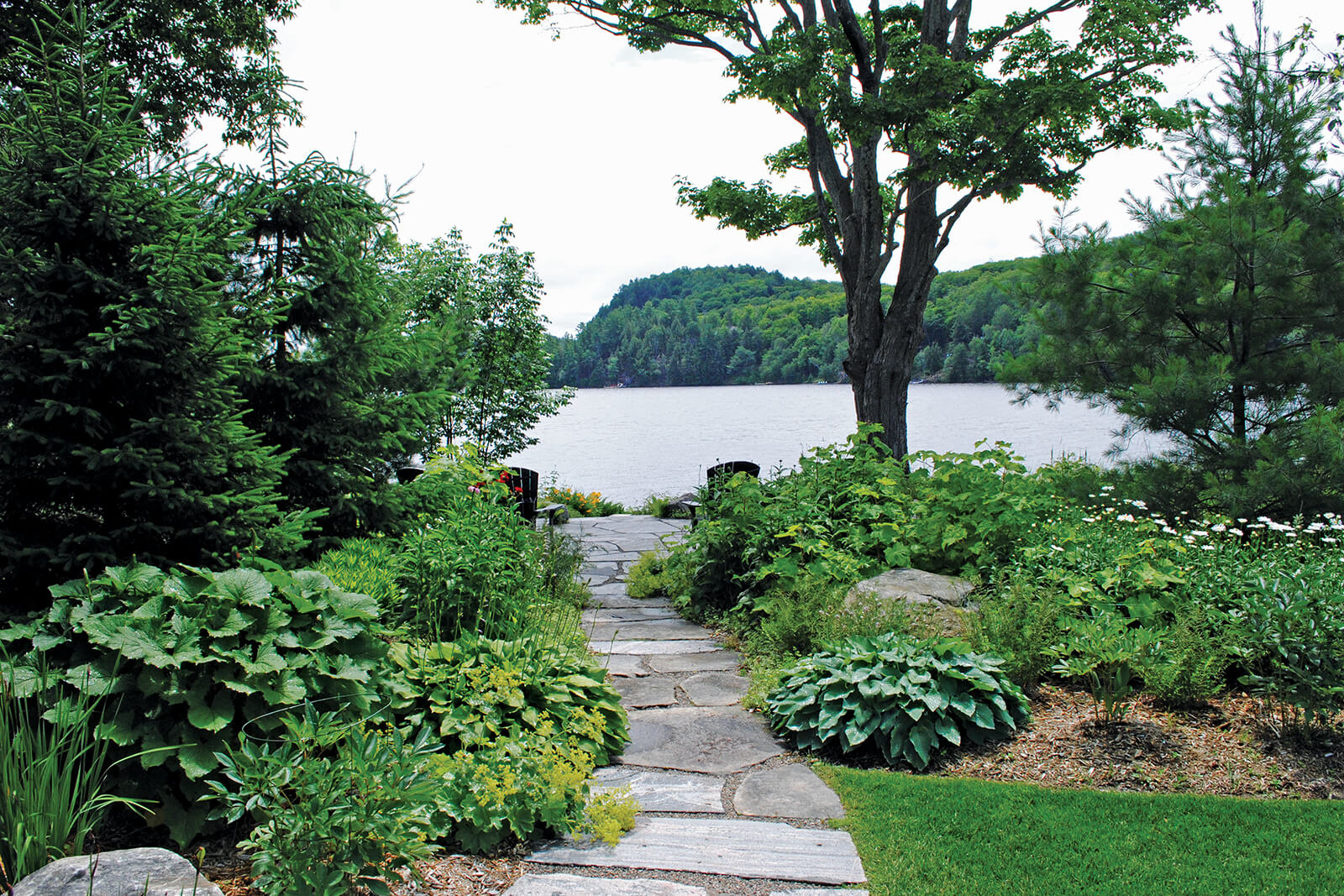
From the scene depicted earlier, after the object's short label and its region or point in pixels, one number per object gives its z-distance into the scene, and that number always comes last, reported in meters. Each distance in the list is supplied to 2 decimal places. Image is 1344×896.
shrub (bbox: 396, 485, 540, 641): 3.93
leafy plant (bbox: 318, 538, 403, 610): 3.36
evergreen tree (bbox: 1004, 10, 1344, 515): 6.19
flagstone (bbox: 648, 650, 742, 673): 4.70
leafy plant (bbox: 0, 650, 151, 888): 2.09
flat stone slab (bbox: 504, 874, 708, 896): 2.35
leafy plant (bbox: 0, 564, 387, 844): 2.36
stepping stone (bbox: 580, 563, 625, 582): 7.64
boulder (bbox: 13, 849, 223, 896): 1.89
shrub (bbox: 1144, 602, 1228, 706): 3.57
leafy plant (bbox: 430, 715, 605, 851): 2.55
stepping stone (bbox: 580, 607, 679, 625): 6.01
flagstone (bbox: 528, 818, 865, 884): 2.52
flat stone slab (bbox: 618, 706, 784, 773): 3.40
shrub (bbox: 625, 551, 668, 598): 6.88
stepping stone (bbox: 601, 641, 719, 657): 5.08
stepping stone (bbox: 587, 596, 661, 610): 6.45
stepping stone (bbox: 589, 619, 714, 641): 5.42
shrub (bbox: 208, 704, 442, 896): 2.07
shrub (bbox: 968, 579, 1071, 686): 3.81
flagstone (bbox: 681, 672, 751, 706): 4.14
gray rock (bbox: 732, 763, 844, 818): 2.96
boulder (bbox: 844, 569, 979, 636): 4.35
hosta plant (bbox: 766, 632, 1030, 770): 3.42
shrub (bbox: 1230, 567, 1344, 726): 3.31
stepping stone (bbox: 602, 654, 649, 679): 4.61
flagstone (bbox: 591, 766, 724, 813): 2.99
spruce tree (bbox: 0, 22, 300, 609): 3.03
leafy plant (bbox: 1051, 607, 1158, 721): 3.48
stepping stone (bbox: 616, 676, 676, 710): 4.12
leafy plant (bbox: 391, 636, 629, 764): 3.04
